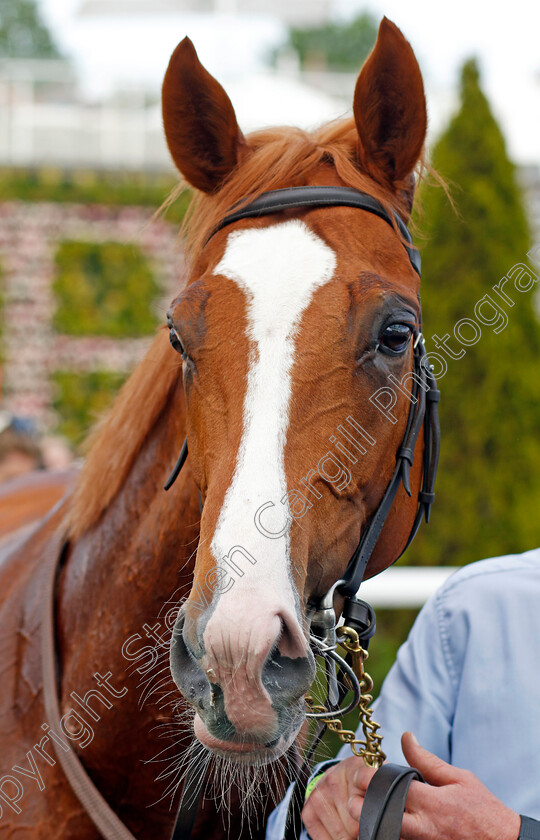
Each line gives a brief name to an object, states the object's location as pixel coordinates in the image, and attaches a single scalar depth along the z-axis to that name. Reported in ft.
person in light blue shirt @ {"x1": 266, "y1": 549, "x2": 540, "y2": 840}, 6.14
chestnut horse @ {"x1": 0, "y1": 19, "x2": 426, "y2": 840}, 5.92
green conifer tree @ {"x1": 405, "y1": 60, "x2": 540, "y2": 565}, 15.28
